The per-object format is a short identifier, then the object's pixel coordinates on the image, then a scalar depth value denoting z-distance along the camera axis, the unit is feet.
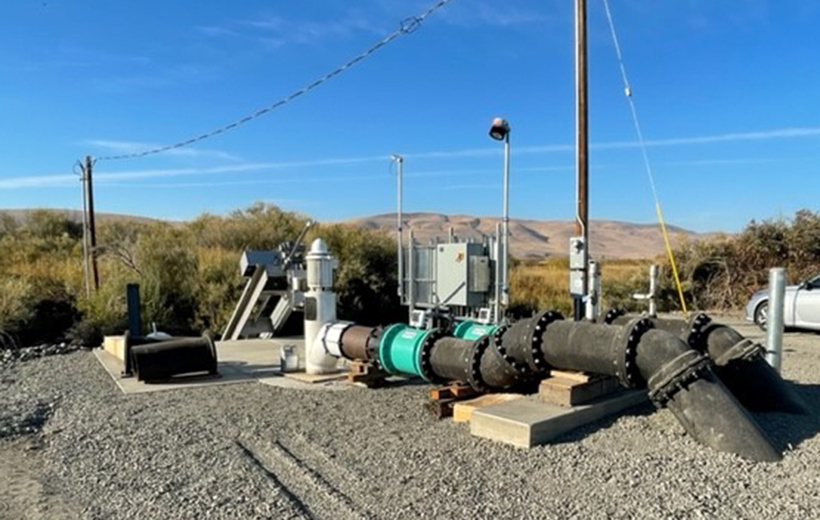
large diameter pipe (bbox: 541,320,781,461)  14.76
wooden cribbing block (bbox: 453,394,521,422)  18.51
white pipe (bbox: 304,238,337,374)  27.04
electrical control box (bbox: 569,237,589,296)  26.86
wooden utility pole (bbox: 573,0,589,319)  28.92
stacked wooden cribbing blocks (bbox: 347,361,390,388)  24.49
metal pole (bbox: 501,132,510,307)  34.04
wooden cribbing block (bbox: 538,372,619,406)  17.44
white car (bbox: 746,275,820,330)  41.11
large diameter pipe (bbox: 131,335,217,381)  25.55
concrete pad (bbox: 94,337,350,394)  25.26
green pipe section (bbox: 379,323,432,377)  21.85
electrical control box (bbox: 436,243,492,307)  37.63
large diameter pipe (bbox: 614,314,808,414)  18.65
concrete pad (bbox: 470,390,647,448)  15.80
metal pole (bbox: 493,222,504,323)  36.09
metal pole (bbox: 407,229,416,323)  41.65
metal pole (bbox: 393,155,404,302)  41.67
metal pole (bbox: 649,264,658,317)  26.07
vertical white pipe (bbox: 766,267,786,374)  21.47
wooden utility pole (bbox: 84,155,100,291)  49.83
